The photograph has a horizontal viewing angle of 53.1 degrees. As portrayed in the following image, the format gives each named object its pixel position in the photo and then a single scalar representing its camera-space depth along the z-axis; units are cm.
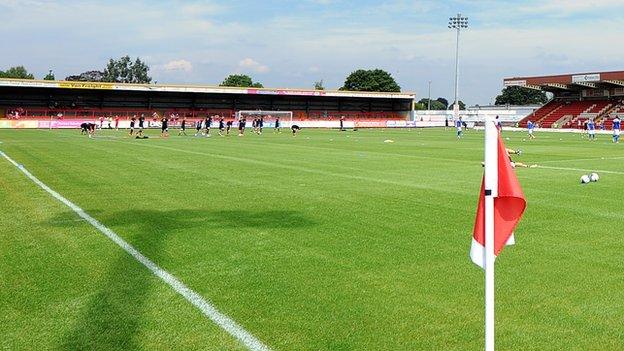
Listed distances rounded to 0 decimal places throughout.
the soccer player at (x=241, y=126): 5462
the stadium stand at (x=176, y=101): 7869
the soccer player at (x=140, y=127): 4529
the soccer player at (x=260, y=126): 5935
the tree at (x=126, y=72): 17475
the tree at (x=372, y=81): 15200
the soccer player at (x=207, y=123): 5086
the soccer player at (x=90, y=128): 5172
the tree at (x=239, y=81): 15848
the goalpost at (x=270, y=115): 8336
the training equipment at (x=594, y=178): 1651
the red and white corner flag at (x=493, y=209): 391
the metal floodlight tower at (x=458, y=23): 7990
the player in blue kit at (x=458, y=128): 5272
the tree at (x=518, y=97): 17809
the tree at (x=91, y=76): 16323
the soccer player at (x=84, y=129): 5301
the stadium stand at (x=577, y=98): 7662
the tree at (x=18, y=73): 16388
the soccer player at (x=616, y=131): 4406
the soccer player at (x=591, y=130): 4891
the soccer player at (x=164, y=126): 4747
